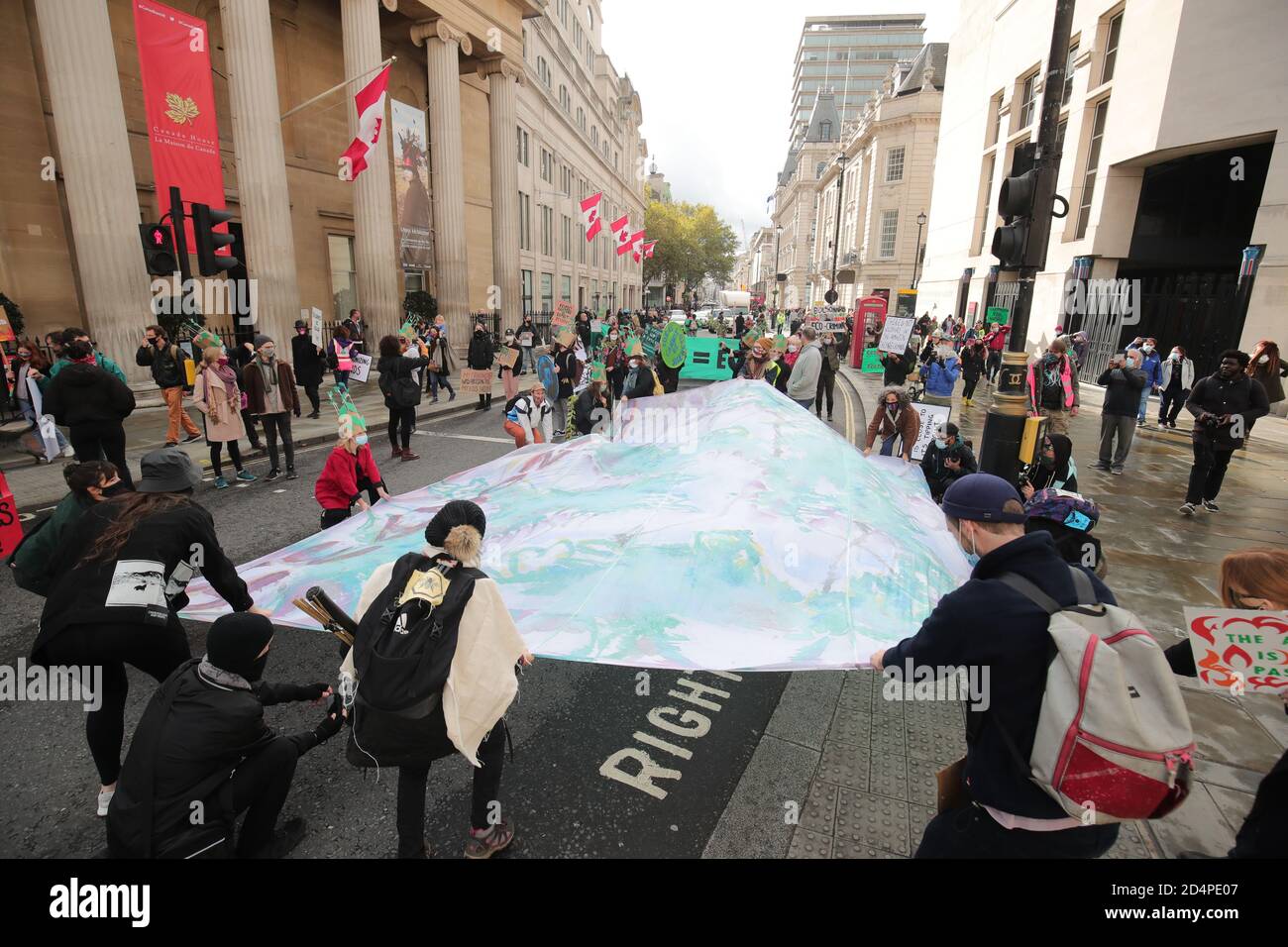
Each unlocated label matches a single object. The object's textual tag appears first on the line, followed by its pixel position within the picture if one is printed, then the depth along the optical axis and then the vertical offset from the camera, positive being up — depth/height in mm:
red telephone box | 26594 -29
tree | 92500 +10614
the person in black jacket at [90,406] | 7090 -1210
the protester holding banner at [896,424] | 8094 -1348
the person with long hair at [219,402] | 8648 -1393
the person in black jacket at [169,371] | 10570 -1186
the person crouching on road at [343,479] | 5832 -1602
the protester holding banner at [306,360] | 13594 -1206
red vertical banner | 12898 +4174
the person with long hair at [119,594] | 3076 -1461
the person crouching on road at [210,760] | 2518 -1898
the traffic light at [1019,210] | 6523 +1139
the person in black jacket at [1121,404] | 9798 -1246
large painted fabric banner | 3662 -1685
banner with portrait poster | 22309 +4374
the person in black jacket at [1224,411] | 7898 -1041
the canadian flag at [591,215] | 30188 +4581
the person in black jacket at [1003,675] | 2104 -1198
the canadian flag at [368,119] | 16750 +4973
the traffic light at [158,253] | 9469 +691
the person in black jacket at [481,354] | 16938 -1222
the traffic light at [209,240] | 9539 +919
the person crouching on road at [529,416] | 8349 -1464
